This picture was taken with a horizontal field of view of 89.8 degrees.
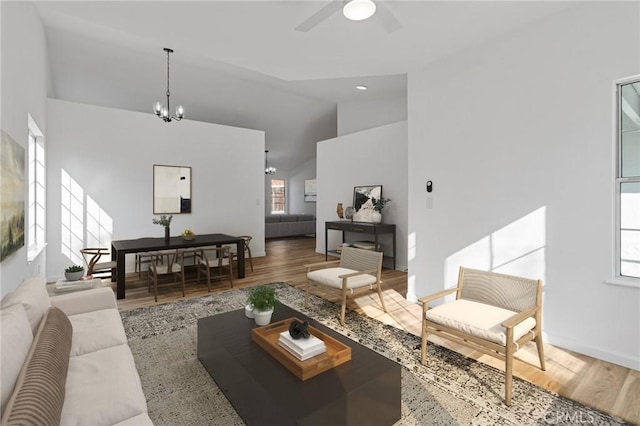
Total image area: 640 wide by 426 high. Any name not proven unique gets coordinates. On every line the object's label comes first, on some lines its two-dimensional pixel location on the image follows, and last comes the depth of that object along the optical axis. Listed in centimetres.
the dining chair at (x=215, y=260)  466
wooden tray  180
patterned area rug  193
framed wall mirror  593
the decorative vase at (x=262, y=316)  241
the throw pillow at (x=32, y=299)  175
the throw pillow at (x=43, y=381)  103
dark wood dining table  420
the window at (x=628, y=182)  251
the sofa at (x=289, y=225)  1064
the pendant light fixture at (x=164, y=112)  477
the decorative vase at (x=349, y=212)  691
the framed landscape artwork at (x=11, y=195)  229
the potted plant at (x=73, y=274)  312
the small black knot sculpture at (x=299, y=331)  199
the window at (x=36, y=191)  398
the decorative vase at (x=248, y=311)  254
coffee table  158
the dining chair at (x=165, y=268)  409
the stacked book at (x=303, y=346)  188
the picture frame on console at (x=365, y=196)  641
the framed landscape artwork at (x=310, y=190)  1278
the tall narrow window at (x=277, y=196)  1390
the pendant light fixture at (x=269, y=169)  1261
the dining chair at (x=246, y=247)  579
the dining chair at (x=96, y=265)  440
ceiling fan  221
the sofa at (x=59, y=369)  114
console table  593
